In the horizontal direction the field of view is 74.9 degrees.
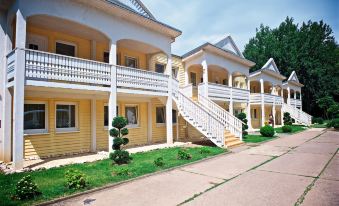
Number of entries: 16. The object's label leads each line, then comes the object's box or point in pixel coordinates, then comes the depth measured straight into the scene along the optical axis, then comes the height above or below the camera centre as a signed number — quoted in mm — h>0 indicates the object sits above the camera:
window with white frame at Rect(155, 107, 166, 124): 17109 +5
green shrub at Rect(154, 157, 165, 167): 8875 -1888
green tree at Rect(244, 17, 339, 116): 42781 +11147
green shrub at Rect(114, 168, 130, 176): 7684 -1976
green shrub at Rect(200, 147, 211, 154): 11469 -1899
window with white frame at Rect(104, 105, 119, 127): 13476 +22
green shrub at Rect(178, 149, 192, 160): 10031 -1861
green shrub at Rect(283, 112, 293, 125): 28219 -736
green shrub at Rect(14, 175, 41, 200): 5570 -1847
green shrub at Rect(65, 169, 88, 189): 6352 -1847
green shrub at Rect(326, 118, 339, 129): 24700 -1184
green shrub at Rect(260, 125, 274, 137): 18438 -1455
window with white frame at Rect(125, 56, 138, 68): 14884 +3691
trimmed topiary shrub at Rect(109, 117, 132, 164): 9266 -1117
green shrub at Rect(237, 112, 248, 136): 16964 -313
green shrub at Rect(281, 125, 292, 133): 22172 -1565
